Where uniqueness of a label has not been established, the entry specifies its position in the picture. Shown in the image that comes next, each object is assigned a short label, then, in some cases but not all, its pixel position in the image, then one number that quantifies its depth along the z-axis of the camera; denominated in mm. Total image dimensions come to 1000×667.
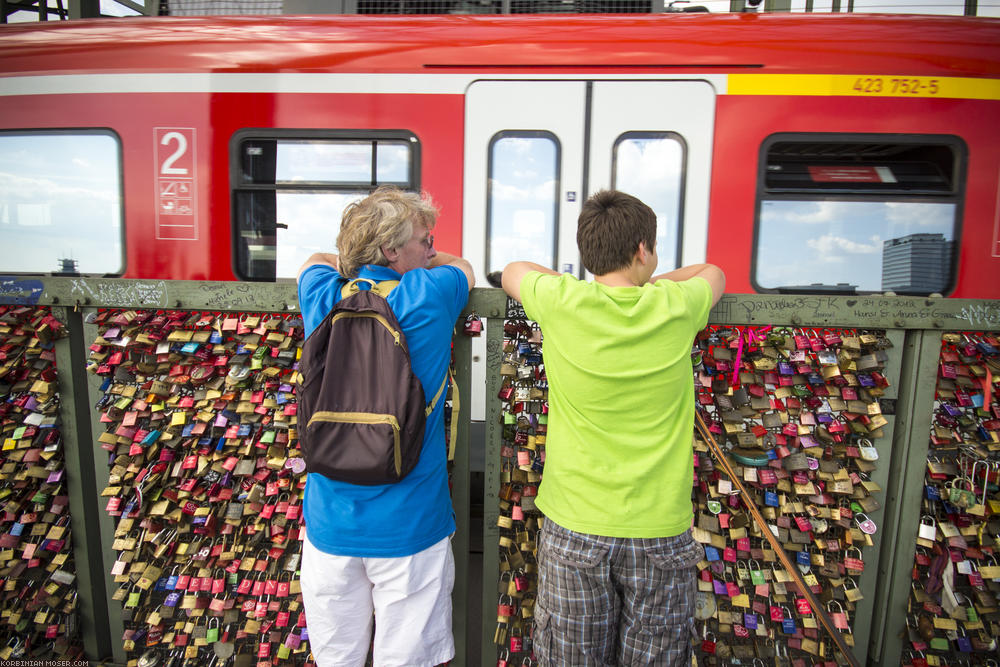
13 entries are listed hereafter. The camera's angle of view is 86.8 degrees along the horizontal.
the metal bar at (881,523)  1739
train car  3342
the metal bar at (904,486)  1717
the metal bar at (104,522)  1979
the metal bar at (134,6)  4586
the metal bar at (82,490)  1983
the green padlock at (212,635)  1926
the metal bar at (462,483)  1821
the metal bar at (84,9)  4133
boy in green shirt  1345
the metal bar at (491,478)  1804
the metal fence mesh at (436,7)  3840
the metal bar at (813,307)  1683
